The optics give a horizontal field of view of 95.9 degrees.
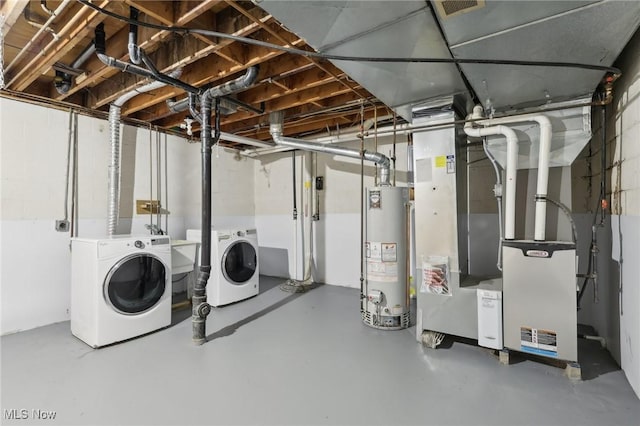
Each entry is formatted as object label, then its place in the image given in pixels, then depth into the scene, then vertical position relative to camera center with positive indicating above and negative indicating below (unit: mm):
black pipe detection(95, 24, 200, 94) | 2078 +1129
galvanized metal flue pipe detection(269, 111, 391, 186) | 3291 +875
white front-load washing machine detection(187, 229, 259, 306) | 3441 -628
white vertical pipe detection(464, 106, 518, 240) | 2154 +303
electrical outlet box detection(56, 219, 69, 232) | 3012 -92
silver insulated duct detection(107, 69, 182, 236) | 3131 +500
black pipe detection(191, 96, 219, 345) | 2588 -10
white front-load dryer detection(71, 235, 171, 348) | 2428 -646
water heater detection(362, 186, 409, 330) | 2770 -426
